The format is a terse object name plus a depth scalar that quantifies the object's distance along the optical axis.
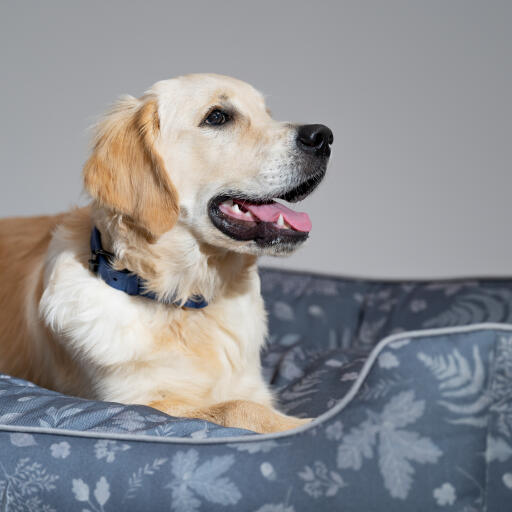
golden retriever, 1.76
